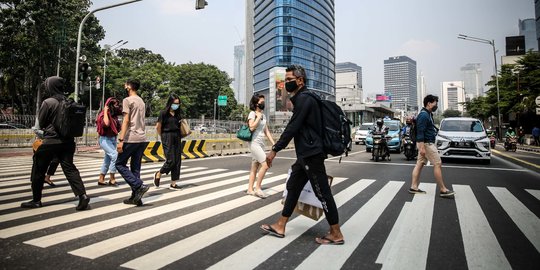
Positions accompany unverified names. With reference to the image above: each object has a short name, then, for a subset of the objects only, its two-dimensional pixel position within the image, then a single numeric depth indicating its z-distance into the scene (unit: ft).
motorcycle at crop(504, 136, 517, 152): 61.62
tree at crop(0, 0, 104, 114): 95.96
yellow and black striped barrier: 38.50
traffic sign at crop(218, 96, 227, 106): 175.22
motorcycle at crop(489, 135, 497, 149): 73.09
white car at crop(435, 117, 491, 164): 37.47
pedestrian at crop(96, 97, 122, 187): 21.52
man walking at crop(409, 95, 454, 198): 18.97
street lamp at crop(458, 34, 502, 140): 83.13
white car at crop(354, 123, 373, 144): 87.12
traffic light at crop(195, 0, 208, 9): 41.32
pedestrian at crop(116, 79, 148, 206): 15.87
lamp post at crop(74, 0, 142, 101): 41.23
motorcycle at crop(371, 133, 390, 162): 41.55
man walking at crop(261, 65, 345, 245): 10.81
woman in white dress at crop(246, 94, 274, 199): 18.80
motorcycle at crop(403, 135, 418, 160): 44.42
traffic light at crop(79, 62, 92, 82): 41.63
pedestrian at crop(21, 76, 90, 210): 14.53
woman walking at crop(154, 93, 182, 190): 20.18
